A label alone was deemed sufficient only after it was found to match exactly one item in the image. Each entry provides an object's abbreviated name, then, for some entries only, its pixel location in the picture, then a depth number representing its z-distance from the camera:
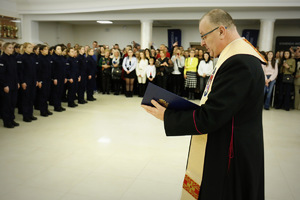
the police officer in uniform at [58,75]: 6.39
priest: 1.32
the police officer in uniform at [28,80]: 5.39
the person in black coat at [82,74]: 7.48
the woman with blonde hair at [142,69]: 8.80
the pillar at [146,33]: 12.02
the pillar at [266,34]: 10.72
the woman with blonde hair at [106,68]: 9.26
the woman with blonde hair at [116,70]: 9.08
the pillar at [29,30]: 13.68
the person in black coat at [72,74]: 6.98
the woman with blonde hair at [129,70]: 8.89
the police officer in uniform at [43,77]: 5.88
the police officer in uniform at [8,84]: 4.92
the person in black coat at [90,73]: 7.99
